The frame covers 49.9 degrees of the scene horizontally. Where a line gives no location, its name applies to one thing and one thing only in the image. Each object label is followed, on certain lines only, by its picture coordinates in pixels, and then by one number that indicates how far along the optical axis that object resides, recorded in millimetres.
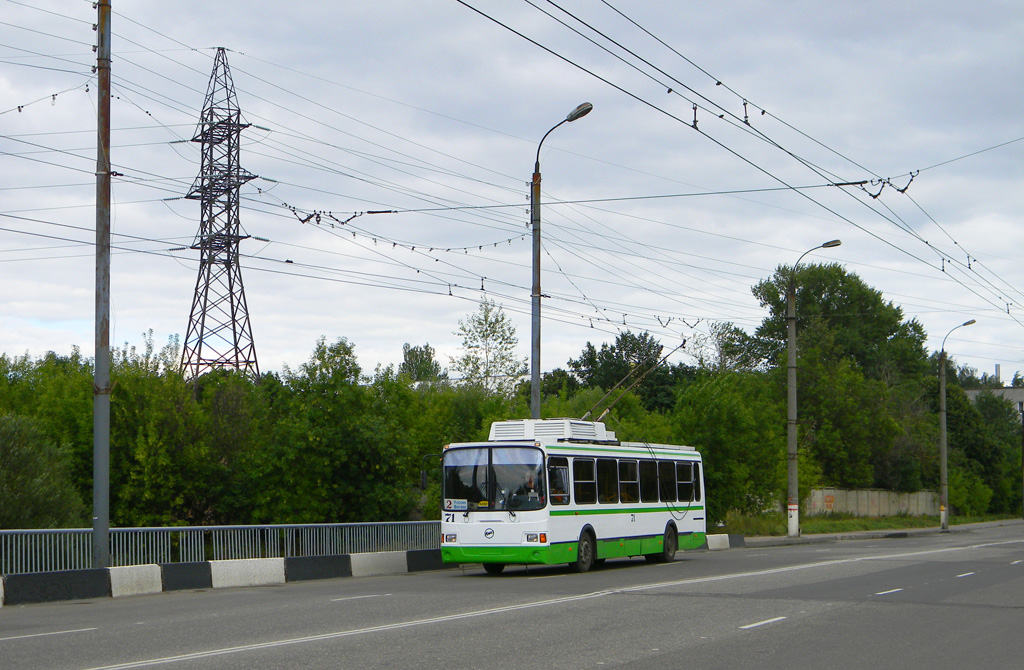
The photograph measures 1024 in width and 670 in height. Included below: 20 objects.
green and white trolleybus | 20500
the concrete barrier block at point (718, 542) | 32625
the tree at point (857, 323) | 86312
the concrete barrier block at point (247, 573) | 19031
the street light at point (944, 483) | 50438
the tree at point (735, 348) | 89188
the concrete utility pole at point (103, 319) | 17125
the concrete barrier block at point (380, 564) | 21938
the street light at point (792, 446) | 37125
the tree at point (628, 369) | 79562
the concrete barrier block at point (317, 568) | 20453
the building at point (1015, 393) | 152625
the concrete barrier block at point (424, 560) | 23328
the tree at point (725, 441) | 38188
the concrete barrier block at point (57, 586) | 15547
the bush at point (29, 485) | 22406
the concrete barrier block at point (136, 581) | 17062
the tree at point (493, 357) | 60812
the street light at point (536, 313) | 25422
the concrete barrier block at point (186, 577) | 18109
